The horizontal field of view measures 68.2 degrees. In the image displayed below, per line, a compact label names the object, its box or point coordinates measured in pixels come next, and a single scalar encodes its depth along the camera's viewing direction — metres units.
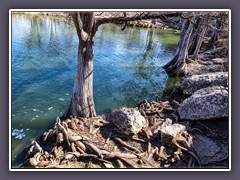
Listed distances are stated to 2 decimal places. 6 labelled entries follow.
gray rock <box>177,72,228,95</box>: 11.30
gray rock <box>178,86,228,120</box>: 8.18
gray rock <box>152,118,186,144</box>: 7.42
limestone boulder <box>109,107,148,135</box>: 7.59
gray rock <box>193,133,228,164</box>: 6.96
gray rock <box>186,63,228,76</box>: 14.98
